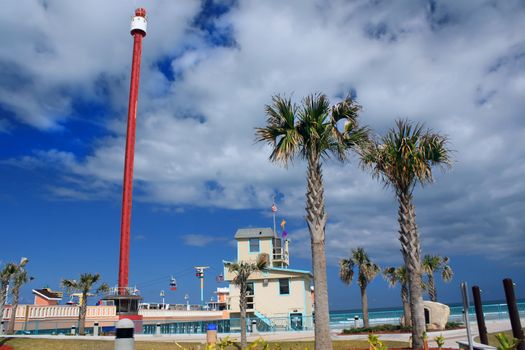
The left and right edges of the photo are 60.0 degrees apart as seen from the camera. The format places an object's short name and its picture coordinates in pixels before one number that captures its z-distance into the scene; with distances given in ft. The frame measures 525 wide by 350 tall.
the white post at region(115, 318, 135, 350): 15.38
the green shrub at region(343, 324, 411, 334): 117.19
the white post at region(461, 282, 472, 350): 33.40
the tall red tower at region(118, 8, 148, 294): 161.27
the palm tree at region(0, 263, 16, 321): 112.06
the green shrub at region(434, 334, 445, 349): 44.67
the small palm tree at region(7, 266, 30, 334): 126.93
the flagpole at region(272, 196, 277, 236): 170.94
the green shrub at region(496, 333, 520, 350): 18.80
